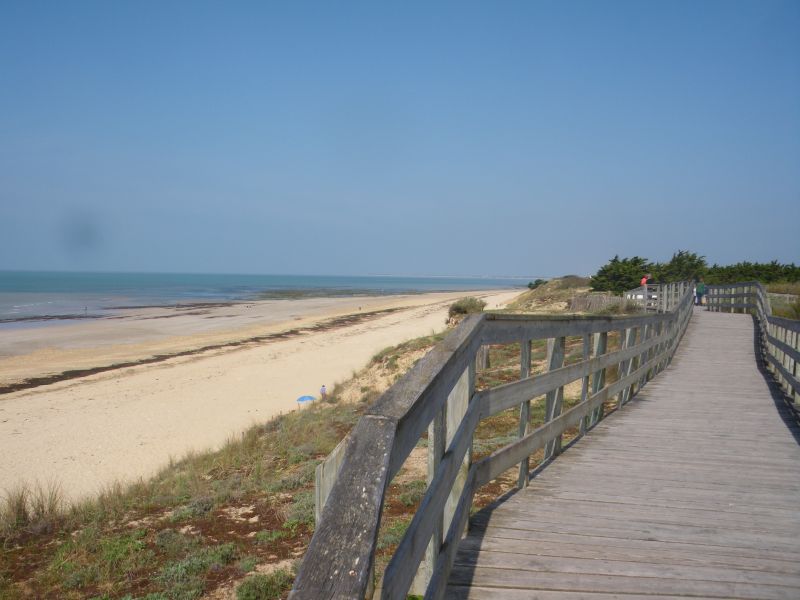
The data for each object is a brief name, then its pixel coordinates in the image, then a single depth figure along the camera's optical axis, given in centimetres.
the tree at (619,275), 3325
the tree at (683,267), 4001
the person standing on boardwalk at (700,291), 3188
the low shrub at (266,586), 454
